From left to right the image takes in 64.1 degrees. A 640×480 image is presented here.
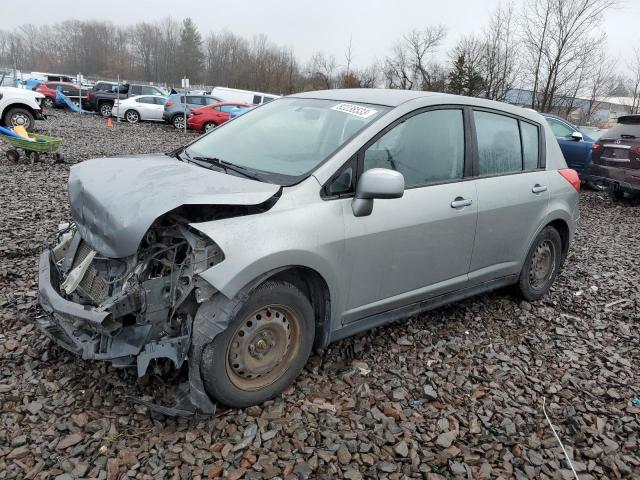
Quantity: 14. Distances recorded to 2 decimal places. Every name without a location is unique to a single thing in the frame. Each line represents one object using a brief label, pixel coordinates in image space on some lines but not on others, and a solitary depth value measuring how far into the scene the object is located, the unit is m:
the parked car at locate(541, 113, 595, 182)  11.64
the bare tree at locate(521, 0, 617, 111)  21.69
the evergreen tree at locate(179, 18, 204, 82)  71.25
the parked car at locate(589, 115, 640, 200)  9.55
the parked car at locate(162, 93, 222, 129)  22.06
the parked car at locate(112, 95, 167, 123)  23.61
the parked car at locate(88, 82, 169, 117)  26.06
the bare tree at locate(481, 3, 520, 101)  26.72
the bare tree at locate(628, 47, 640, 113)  34.25
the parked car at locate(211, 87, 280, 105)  27.36
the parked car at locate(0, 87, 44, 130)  13.75
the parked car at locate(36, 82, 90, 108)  27.85
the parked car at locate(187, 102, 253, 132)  20.67
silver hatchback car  2.57
